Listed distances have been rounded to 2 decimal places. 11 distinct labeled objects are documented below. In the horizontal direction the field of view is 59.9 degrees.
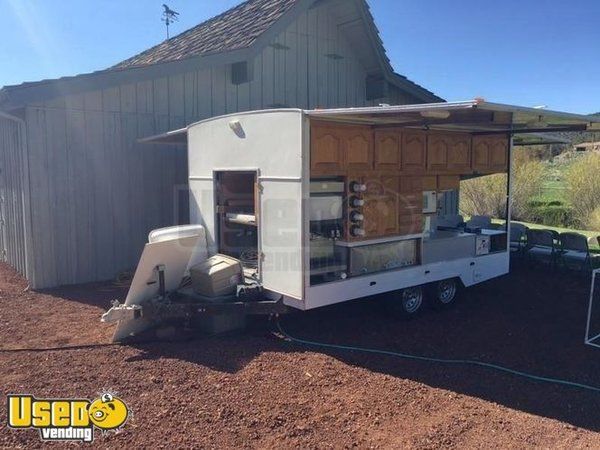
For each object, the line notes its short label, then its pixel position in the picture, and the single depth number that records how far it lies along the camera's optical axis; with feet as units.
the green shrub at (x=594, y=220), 48.39
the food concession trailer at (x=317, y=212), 18.29
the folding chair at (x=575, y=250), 29.35
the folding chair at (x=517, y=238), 33.12
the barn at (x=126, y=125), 26.13
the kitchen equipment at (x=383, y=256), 19.96
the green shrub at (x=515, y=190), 57.00
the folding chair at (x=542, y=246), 30.96
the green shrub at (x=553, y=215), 54.70
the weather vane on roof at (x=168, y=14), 57.72
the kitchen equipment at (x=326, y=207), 18.89
